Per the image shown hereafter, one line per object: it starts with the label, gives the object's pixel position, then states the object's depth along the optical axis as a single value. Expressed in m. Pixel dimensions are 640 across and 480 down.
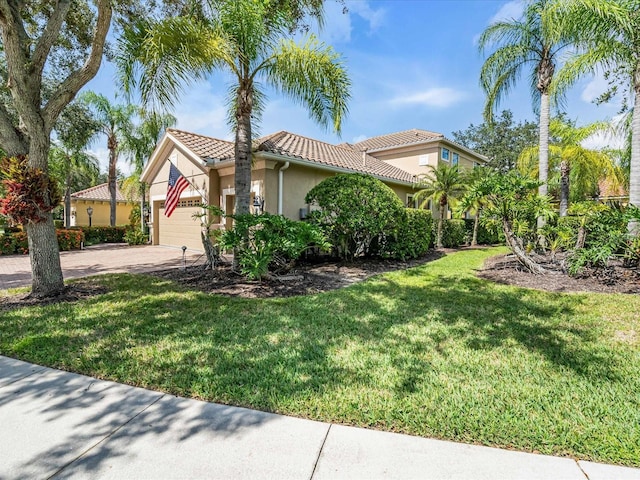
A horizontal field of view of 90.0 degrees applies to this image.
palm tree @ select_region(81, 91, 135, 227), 19.75
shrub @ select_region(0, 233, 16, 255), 13.60
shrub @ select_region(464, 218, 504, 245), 18.29
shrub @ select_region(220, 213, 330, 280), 7.03
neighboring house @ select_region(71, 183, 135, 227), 28.52
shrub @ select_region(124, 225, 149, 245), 18.38
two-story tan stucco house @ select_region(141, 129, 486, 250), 11.05
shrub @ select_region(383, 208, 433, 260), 10.98
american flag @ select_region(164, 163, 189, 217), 10.94
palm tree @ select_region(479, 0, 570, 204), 11.36
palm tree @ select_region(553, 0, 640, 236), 7.78
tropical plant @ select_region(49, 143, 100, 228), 20.86
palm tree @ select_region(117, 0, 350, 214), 6.55
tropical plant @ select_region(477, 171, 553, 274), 8.34
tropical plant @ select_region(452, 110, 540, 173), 40.50
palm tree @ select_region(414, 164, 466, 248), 15.21
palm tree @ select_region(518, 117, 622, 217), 15.31
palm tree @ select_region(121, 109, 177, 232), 20.80
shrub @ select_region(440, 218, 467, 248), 16.00
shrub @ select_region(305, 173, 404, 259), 9.45
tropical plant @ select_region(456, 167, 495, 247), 8.70
